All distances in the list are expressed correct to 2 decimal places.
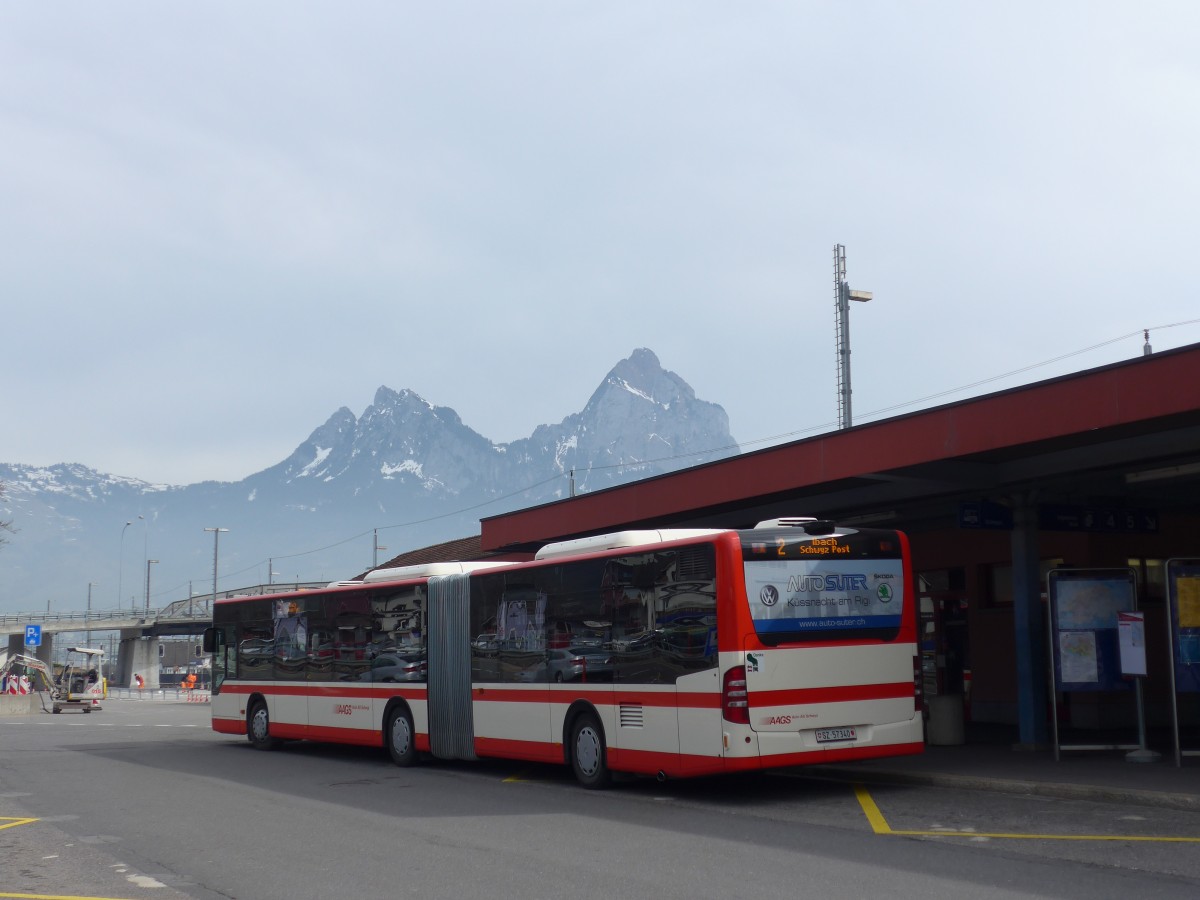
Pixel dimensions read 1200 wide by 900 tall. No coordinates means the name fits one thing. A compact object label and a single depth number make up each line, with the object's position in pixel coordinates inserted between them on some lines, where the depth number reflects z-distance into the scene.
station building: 14.04
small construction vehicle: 48.09
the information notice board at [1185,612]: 14.48
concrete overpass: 116.56
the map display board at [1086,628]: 15.87
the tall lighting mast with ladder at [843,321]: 27.84
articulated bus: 12.98
